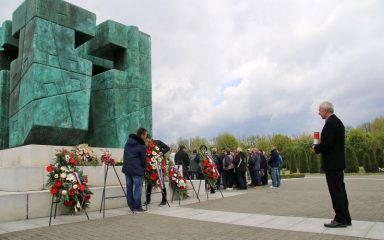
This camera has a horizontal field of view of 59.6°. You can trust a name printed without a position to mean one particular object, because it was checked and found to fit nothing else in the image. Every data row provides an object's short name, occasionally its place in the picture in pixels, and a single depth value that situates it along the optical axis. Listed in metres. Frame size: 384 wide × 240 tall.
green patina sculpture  9.72
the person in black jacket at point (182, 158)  12.91
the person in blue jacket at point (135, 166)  7.81
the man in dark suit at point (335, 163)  5.46
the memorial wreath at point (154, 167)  8.85
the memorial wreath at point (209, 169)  11.11
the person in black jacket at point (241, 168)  13.71
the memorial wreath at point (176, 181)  9.86
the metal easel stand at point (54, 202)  7.02
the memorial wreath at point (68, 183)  7.23
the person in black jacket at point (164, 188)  8.97
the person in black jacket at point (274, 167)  13.85
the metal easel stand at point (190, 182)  9.96
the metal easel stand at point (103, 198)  7.86
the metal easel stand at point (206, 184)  10.85
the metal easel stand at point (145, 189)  8.88
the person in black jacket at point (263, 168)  15.32
